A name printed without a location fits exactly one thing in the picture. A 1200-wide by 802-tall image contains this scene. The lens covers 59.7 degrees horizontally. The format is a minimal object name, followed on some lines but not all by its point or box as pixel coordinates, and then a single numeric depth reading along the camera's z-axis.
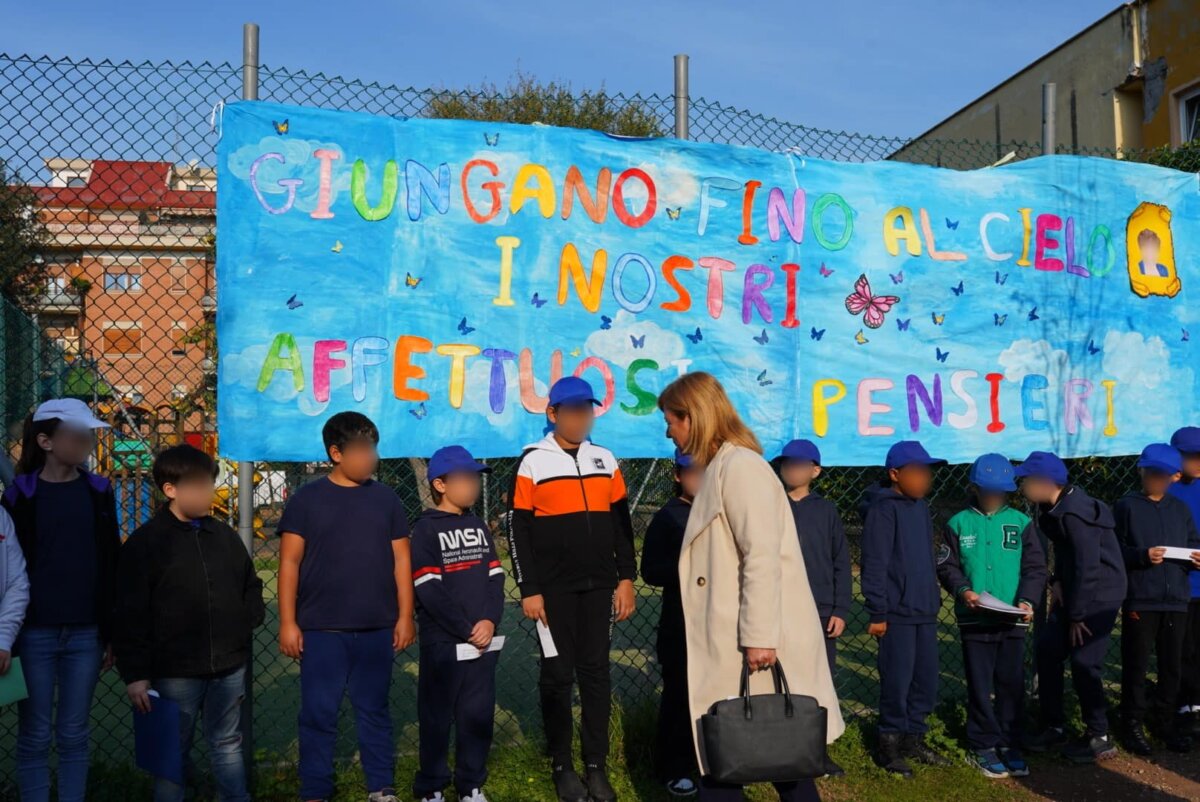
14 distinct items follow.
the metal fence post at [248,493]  4.32
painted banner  4.44
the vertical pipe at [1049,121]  6.12
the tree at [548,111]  22.48
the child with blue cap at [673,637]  4.66
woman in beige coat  3.26
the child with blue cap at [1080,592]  5.29
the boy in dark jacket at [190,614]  3.77
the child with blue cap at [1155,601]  5.49
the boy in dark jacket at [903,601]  5.03
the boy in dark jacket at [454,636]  4.32
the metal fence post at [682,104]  5.20
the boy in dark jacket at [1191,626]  5.57
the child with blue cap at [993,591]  5.17
